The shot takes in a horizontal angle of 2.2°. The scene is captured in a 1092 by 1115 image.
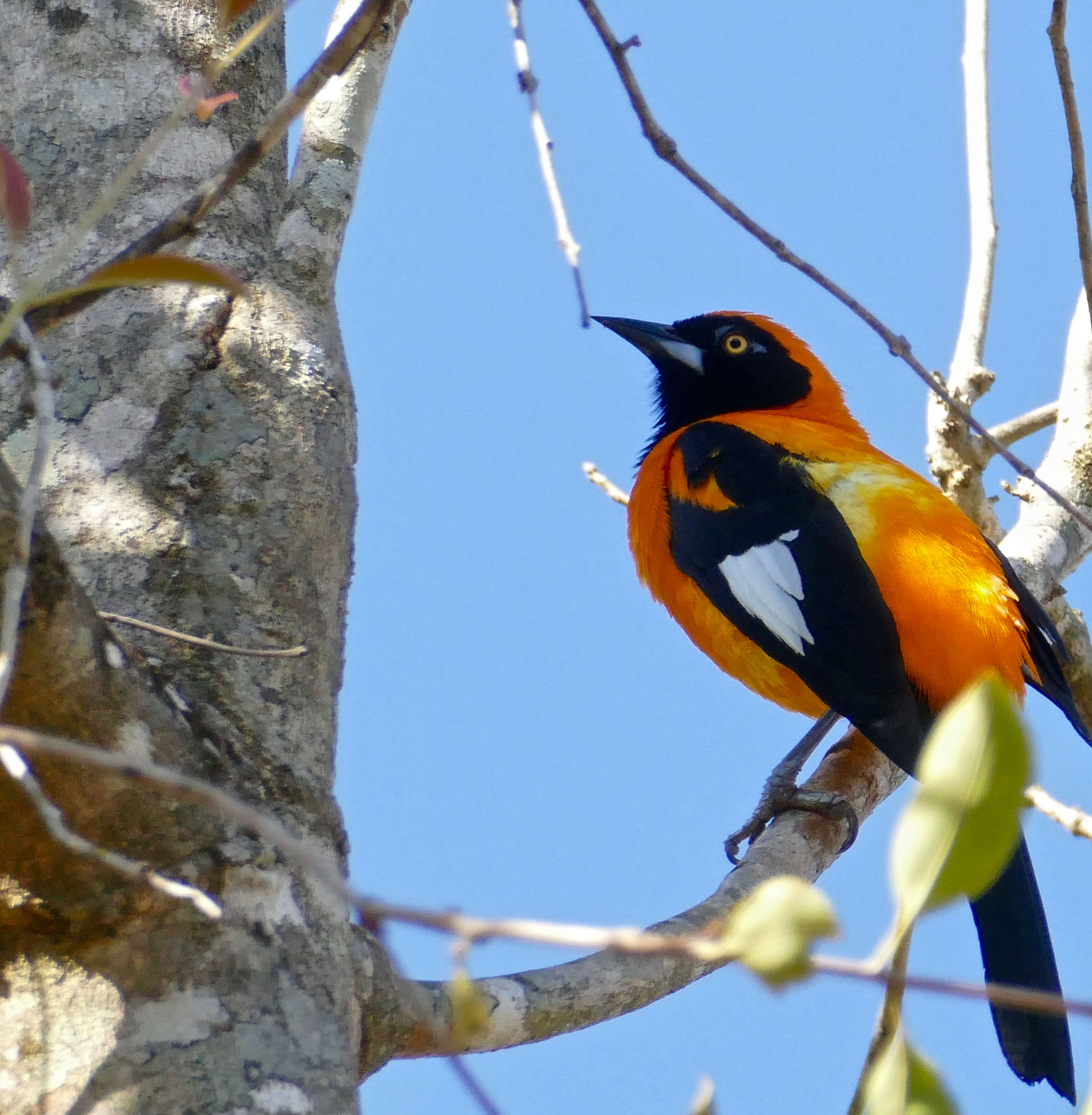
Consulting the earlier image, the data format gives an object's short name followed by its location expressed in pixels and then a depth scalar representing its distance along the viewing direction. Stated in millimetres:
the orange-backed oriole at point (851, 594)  7007
